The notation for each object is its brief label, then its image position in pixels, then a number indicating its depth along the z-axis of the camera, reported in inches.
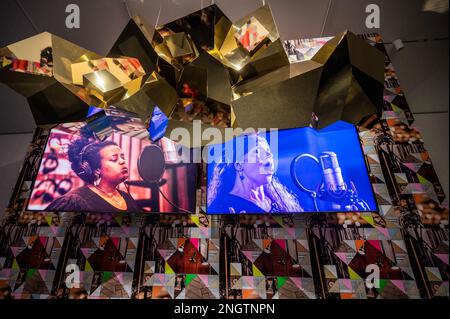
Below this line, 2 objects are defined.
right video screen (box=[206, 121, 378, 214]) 68.7
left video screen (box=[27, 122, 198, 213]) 73.2
